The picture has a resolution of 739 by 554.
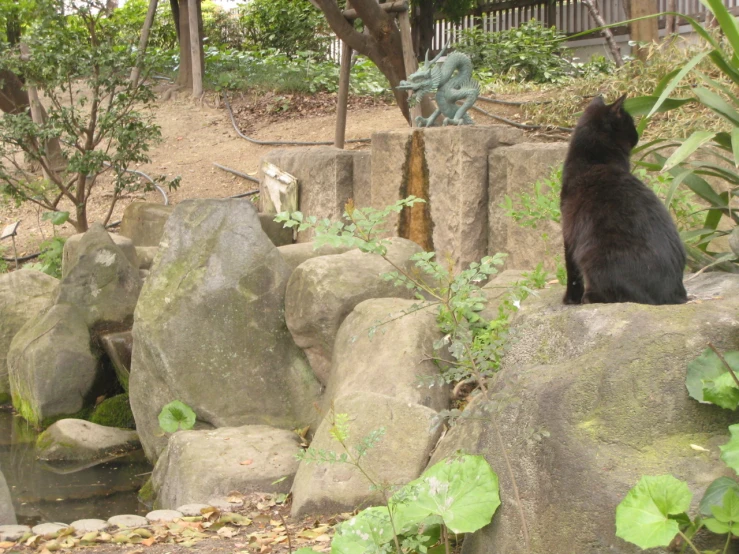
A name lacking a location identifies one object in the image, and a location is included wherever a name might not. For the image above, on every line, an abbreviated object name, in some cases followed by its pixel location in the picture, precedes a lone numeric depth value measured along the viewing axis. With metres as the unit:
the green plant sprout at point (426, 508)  2.72
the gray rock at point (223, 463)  4.66
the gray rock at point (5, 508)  4.62
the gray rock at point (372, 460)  3.87
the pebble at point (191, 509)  4.34
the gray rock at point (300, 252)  6.58
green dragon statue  6.62
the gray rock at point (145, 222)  9.41
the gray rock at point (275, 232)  8.62
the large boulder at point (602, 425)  2.54
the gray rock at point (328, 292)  5.40
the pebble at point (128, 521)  4.30
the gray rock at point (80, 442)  6.28
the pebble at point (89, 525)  4.25
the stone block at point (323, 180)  8.13
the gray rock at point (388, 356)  4.52
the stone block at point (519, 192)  5.96
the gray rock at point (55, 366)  6.95
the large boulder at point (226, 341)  5.80
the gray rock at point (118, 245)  8.11
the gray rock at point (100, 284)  7.31
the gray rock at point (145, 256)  8.48
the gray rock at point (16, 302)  7.92
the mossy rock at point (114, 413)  6.96
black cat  2.96
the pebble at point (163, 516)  4.29
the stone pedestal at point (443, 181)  6.51
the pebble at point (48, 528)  4.19
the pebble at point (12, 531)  4.11
